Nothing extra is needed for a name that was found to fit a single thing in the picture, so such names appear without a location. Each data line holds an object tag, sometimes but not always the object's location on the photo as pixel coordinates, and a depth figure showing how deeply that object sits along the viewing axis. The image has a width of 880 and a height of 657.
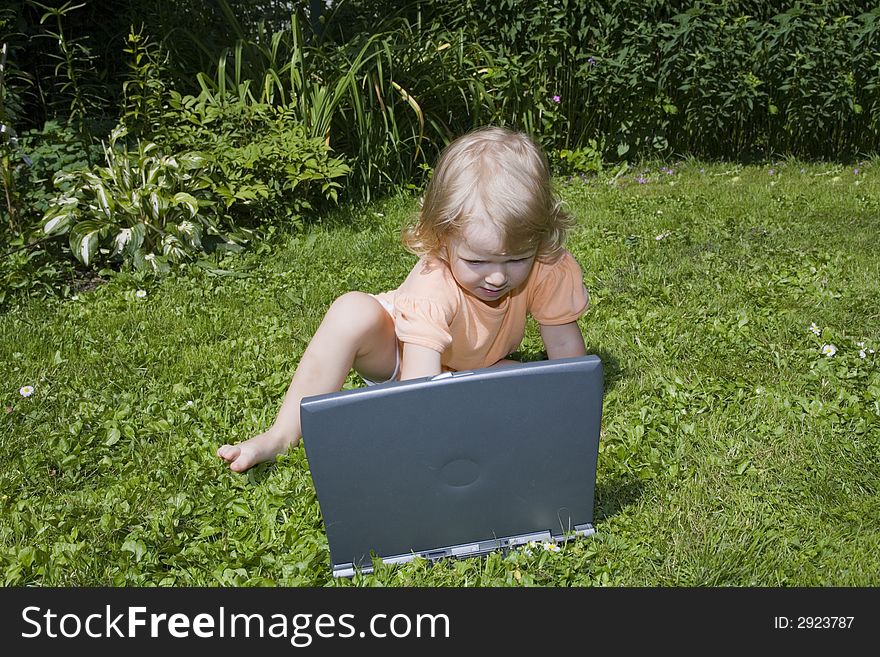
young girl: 1.99
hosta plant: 3.83
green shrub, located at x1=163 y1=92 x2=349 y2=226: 4.17
